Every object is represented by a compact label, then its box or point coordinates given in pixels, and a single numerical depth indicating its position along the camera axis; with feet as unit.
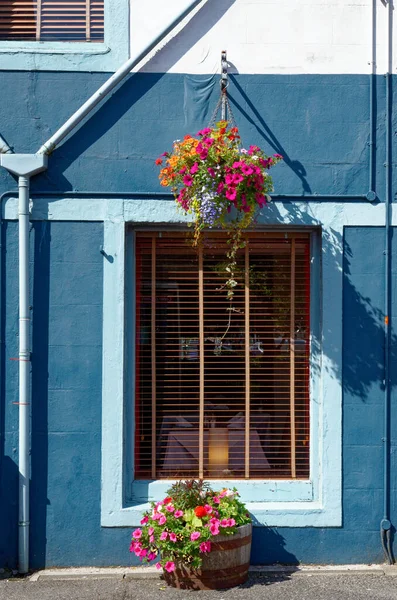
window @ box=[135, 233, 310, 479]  21.57
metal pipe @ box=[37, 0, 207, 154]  20.74
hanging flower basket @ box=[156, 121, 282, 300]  19.19
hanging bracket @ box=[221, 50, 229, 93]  21.06
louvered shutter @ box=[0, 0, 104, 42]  21.80
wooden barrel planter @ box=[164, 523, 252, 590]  18.97
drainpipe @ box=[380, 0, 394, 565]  20.86
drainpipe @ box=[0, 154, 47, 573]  20.40
